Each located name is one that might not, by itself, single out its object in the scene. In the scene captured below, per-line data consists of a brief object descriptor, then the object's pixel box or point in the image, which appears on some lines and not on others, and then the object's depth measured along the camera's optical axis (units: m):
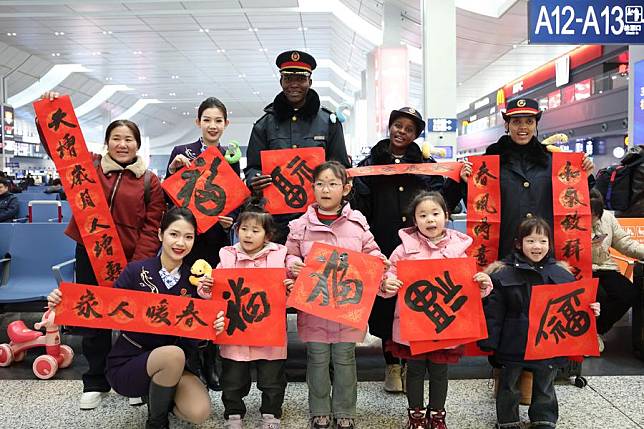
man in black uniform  3.02
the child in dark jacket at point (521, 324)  2.64
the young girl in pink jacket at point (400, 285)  2.67
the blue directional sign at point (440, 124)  8.80
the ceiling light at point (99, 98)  24.16
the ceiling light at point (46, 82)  19.70
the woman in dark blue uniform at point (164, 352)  2.51
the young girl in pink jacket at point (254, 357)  2.67
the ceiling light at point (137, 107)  28.73
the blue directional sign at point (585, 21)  5.11
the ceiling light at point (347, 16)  12.46
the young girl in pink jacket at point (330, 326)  2.70
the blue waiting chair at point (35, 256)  4.24
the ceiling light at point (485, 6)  10.86
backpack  5.25
